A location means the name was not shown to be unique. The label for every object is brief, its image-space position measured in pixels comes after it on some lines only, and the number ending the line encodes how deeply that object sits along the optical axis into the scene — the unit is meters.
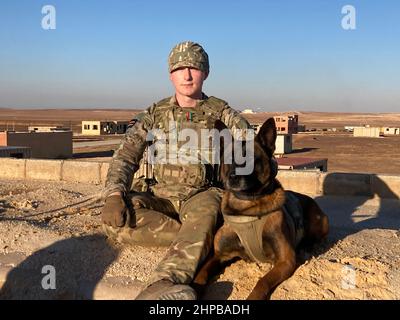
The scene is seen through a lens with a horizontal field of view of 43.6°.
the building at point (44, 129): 40.15
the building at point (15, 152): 14.62
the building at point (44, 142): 22.62
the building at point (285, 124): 46.42
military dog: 3.54
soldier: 4.25
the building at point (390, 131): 54.19
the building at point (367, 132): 49.59
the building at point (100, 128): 48.78
